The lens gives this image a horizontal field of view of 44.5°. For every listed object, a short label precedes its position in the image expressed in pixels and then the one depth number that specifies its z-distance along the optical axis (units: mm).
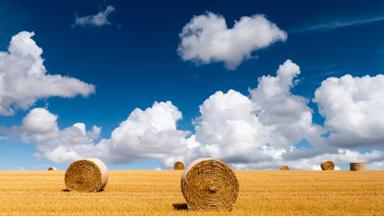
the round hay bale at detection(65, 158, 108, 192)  22938
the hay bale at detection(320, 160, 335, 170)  46438
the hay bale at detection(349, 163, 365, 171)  46344
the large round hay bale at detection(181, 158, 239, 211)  15922
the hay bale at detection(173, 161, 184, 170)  45906
